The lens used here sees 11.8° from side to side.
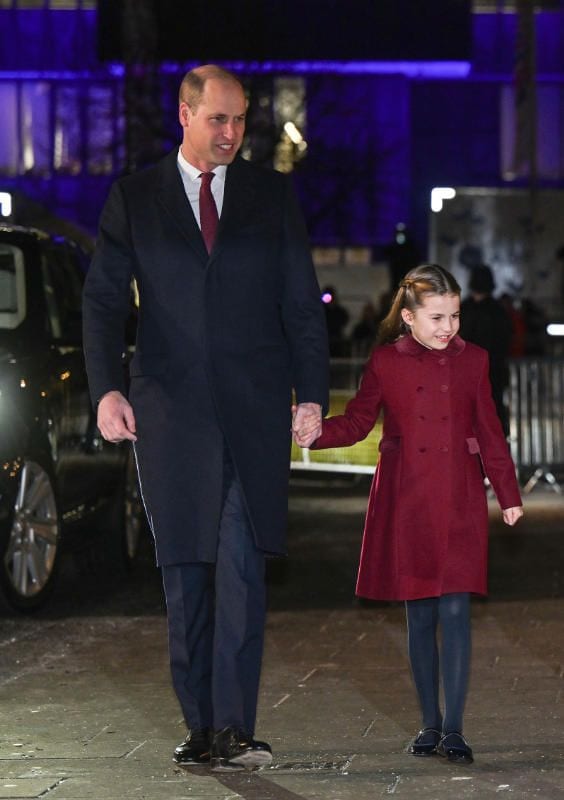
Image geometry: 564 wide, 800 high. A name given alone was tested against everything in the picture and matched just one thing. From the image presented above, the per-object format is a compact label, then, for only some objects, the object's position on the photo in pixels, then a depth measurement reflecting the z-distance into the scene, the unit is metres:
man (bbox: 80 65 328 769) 8.22
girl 8.51
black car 12.79
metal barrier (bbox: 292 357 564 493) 24.41
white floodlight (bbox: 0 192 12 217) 22.38
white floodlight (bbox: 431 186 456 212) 34.88
